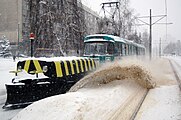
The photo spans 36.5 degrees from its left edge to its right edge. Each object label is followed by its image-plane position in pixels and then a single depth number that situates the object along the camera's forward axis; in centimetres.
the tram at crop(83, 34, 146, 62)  1538
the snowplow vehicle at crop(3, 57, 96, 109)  823
